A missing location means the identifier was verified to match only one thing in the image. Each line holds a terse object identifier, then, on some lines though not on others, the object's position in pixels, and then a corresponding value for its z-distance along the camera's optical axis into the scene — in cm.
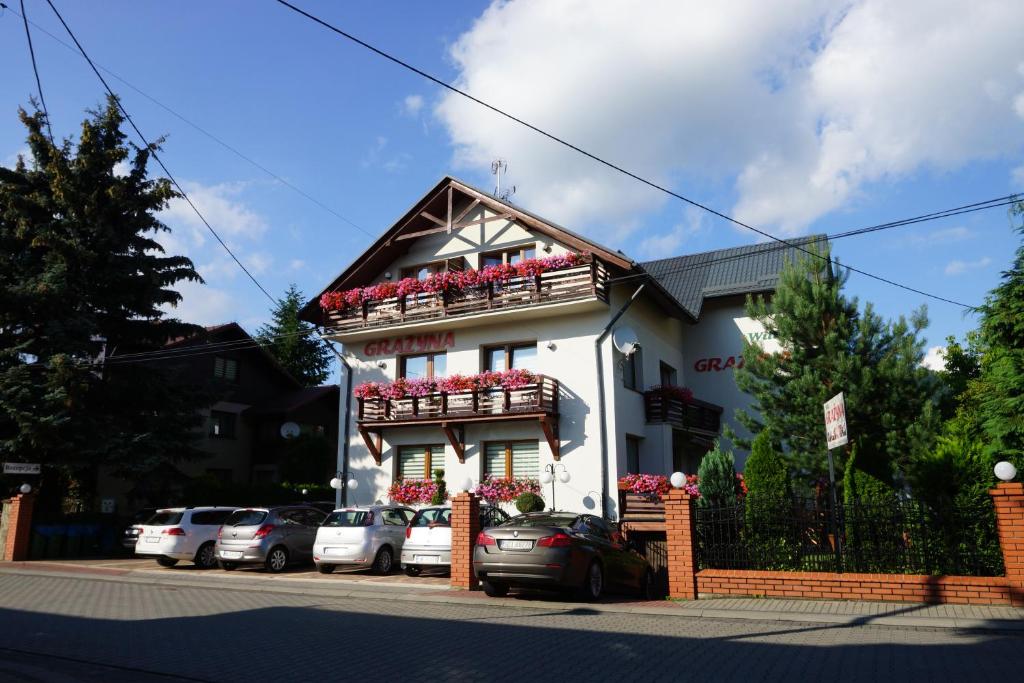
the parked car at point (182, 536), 1838
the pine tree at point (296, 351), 5188
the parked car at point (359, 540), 1625
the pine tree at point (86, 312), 2223
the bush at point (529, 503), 1952
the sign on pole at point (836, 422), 1097
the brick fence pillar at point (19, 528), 2108
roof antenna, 2645
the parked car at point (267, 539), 1711
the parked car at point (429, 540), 1566
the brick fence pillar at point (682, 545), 1183
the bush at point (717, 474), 1542
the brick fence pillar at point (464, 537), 1352
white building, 2058
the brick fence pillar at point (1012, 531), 1002
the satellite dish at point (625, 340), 2056
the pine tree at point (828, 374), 1755
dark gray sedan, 1118
